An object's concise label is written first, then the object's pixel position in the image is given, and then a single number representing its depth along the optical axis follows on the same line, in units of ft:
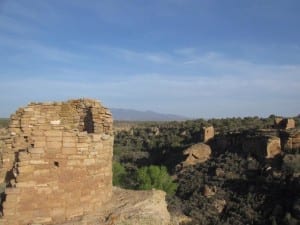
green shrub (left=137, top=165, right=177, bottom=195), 59.52
